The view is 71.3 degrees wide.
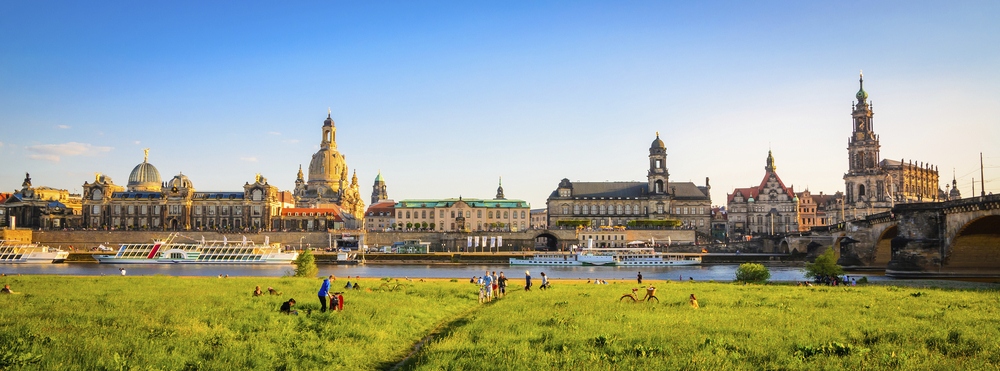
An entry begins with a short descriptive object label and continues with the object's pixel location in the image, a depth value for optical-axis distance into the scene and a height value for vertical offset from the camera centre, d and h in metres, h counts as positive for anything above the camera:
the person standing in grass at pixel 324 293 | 23.88 -2.39
